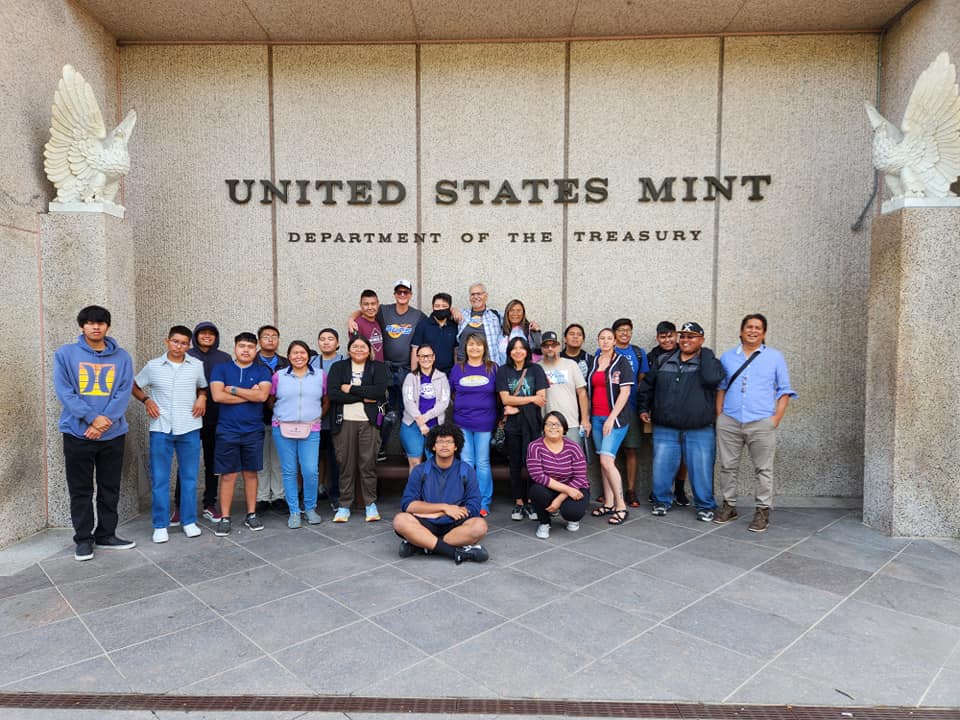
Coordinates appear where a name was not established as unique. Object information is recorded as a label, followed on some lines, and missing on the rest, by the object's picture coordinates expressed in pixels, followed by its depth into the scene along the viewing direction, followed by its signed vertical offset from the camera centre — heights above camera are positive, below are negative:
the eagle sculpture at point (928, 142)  5.12 +1.58
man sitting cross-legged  4.57 -1.39
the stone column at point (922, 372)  5.16 -0.40
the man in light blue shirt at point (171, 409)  5.12 -0.72
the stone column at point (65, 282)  5.42 +0.38
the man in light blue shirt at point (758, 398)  5.48 -0.66
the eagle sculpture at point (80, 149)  5.38 +1.58
